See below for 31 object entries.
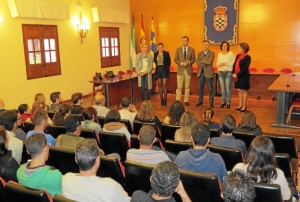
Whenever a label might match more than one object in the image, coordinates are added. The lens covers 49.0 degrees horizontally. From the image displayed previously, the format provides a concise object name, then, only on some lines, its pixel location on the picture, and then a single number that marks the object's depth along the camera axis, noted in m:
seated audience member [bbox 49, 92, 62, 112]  5.37
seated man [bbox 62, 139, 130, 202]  2.01
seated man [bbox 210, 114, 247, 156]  3.14
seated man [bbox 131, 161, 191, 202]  1.74
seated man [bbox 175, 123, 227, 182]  2.49
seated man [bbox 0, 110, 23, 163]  3.45
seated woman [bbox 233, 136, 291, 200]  2.30
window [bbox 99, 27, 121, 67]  10.32
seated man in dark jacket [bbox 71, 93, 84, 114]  5.28
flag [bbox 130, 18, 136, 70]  11.11
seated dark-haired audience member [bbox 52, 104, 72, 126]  4.12
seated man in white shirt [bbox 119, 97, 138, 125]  4.64
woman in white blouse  7.43
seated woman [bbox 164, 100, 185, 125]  4.20
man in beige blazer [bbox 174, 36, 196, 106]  7.66
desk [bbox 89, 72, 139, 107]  7.96
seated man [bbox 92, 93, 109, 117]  5.00
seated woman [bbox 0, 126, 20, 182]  2.53
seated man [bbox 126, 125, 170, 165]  2.67
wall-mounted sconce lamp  9.27
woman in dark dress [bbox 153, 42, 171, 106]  7.87
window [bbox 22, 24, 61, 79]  7.88
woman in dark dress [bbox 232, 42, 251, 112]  7.00
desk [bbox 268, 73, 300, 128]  5.79
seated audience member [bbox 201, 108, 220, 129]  4.13
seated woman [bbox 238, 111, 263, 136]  3.67
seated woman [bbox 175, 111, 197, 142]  3.30
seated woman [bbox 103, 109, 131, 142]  3.71
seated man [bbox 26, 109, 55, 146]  3.47
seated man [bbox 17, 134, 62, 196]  2.29
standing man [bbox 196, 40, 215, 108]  7.59
